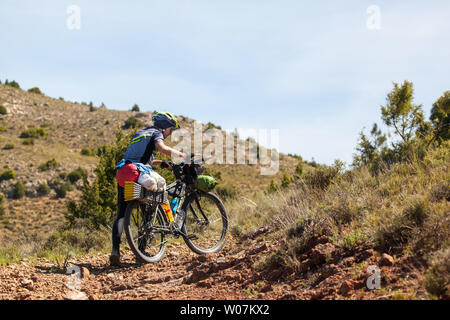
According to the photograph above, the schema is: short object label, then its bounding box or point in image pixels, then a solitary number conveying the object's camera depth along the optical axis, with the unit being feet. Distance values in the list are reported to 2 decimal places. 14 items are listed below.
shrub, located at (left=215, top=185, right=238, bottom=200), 69.29
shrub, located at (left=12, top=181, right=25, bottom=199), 107.55
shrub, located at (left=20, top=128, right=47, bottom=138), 147.43
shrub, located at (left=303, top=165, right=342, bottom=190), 27.43
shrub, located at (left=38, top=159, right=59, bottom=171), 122.21
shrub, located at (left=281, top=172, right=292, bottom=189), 73.64
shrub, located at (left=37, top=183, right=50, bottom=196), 111.55
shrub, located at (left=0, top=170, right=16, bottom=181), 112.68
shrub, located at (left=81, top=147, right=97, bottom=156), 143.77
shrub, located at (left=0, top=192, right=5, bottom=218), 94.96
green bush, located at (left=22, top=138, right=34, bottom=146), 138.92
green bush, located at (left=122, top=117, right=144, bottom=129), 169.33
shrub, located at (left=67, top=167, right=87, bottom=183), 118.62
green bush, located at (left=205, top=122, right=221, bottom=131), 147.84
